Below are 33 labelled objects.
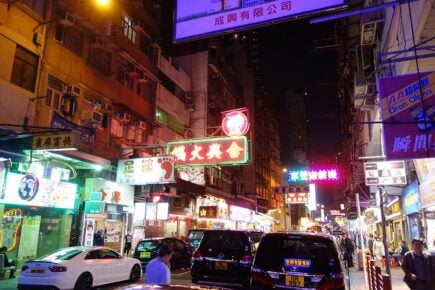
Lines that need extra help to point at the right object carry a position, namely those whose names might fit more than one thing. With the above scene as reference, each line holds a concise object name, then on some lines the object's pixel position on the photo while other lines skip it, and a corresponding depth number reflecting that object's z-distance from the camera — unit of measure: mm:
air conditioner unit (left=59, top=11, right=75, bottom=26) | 17516
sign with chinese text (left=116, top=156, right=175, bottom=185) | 17375
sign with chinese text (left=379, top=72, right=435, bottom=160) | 7438
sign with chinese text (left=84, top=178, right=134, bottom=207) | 19328
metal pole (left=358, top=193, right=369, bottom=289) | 14575
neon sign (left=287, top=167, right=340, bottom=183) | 30719
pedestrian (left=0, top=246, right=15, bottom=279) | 14289
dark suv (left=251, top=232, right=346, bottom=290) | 7582
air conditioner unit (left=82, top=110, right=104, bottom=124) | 18625
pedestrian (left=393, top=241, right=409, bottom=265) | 19156
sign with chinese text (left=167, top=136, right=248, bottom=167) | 17141
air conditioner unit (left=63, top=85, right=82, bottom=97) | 17938
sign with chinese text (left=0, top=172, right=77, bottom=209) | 14664
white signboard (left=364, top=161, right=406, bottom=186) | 12945
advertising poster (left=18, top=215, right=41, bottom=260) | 16141
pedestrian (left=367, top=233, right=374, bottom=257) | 26844
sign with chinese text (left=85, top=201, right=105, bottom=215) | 18516
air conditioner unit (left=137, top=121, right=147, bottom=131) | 24419
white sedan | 11570
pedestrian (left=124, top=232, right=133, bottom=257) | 23094
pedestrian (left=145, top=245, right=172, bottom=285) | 6020
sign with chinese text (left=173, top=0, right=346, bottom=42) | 6109
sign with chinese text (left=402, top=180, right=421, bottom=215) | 16339
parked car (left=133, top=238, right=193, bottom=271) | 19281
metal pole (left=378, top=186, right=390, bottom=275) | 9133
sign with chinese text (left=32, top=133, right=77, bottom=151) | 13438
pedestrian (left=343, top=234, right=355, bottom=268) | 24962
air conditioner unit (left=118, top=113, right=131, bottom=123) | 22250
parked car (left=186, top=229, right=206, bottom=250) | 22984
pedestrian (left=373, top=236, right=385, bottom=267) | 23114
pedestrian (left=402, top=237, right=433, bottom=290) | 7922
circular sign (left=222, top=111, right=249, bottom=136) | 18500
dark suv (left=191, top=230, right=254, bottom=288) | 12336
